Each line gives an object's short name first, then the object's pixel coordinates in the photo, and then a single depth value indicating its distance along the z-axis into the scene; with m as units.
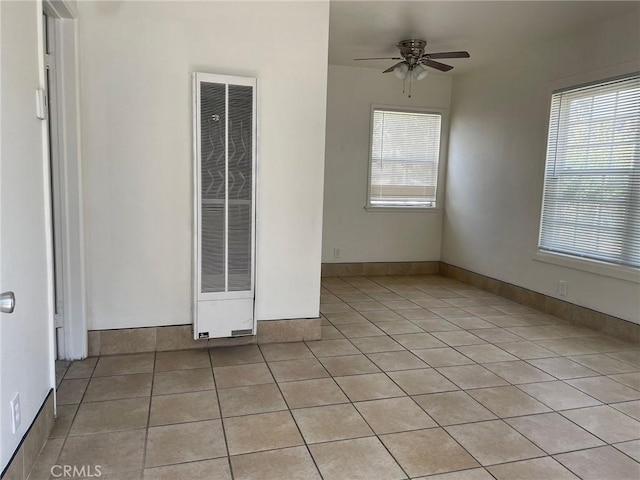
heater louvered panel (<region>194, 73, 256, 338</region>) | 2.91
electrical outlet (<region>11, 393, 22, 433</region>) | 1.65
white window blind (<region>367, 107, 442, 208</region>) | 5.83
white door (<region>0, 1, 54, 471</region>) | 1.59
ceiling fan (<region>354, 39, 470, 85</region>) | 4.35
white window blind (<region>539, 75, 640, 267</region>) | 3.68
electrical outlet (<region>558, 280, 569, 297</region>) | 4.23
